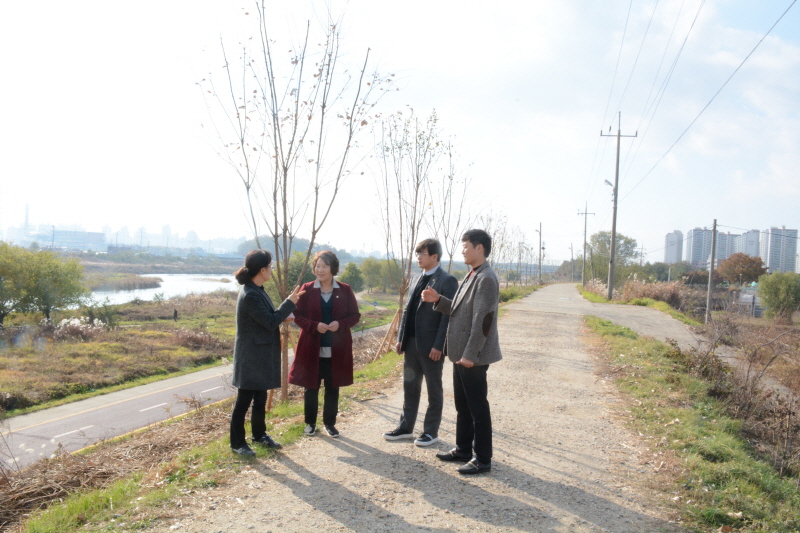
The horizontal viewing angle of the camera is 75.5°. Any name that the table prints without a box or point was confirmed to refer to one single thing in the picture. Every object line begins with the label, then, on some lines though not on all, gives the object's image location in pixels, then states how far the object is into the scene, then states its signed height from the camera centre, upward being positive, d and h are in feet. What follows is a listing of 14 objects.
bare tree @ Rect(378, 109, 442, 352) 40.11 +5.45
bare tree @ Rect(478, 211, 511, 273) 78.38 +3.67
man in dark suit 14.92 -2.36
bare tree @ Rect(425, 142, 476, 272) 47.67 +4.22
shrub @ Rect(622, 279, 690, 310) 99.04 -3.73
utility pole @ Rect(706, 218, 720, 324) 88.06 +5.14
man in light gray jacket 12.56 -1.90
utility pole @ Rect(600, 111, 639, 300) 103.04 +6.64
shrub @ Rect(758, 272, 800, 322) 136.72 -2.86
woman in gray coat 13.84 -2.31
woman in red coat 15.49 -2.40
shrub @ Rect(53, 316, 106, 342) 137.90 -22.75
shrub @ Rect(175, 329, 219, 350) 150.28 -25.88
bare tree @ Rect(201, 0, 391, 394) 22.06 +4.50
